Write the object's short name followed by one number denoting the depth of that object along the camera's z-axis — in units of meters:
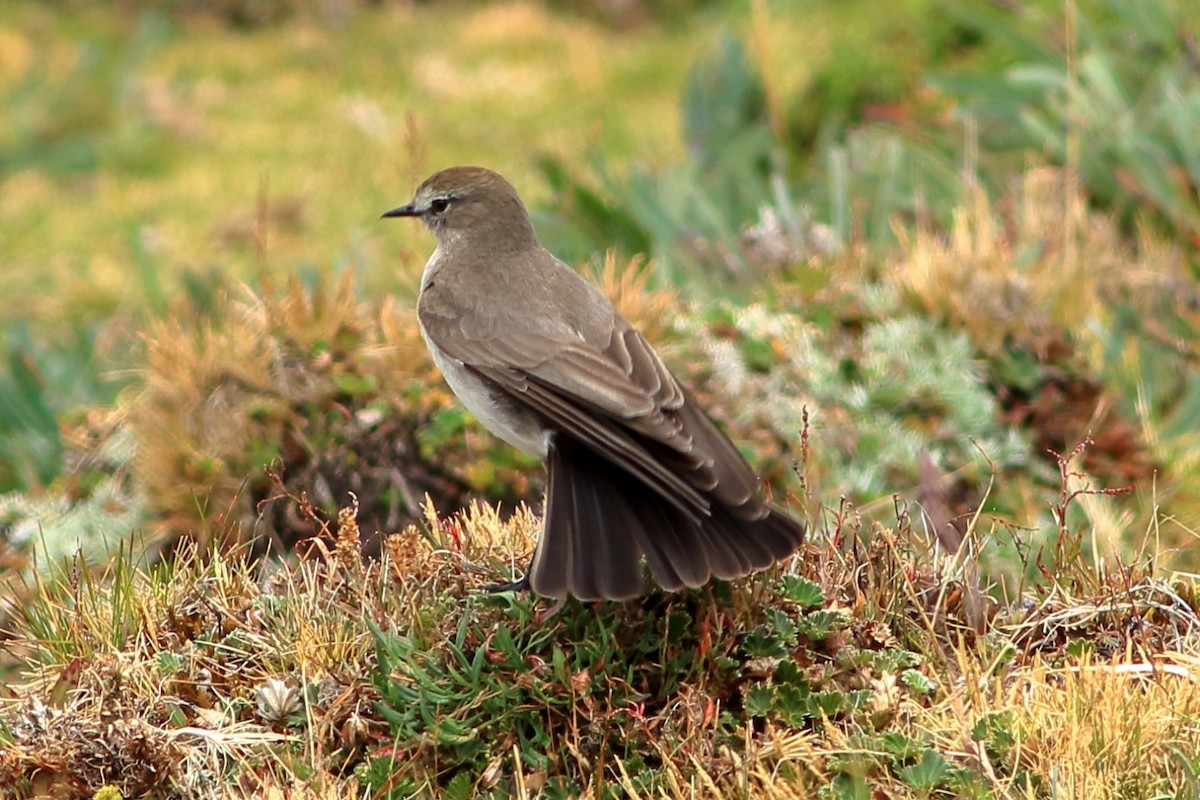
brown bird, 6.96
